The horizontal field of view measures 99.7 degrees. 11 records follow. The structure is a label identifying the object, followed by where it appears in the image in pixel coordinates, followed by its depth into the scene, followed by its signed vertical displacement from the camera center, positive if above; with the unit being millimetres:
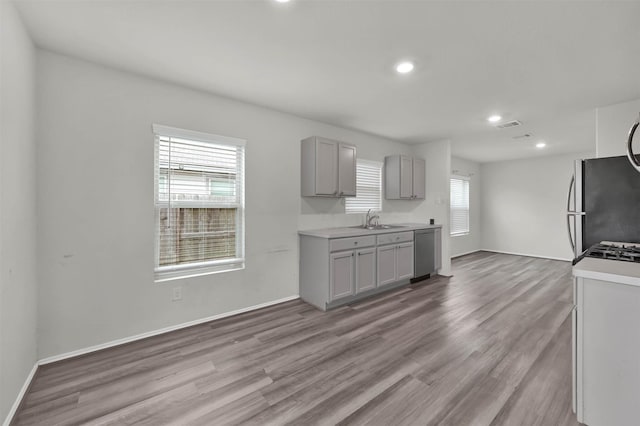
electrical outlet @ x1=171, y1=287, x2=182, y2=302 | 2842 -859
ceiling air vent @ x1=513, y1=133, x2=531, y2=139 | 4730 +1395
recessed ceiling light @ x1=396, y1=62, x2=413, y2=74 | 2453 +1359
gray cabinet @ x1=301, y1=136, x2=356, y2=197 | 3648 +637
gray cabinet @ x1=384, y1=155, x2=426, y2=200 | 4867 +662
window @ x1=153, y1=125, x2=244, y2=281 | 2812 +114
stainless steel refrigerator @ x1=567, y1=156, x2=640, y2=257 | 2367 +100
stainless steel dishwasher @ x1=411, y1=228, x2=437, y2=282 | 4566 -705
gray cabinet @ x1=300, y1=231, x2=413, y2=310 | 3408 -734
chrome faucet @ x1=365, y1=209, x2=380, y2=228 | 4551 -89
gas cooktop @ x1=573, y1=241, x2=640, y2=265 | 1685 -261
